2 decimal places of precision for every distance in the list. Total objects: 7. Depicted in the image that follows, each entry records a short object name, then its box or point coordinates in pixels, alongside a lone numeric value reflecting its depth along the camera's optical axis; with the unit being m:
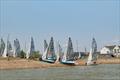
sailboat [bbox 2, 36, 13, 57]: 96.31
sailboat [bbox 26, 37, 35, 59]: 96.00
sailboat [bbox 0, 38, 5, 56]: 99.85
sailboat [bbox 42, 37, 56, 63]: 89.32
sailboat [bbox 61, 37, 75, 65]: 83.88
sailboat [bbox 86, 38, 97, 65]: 83.81
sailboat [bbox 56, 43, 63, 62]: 86.40
